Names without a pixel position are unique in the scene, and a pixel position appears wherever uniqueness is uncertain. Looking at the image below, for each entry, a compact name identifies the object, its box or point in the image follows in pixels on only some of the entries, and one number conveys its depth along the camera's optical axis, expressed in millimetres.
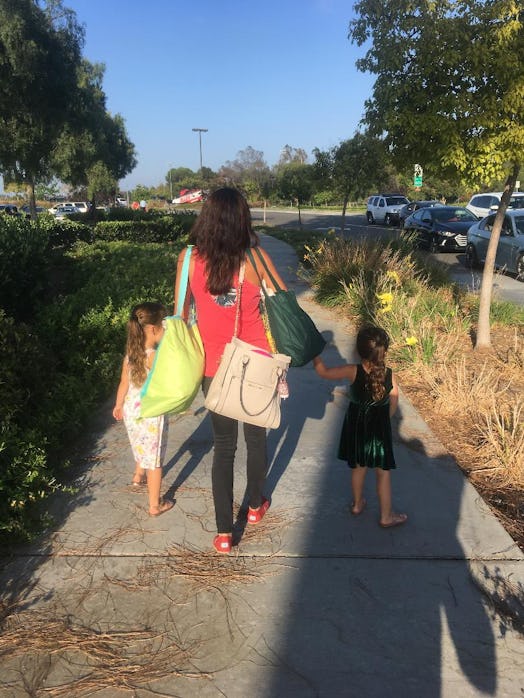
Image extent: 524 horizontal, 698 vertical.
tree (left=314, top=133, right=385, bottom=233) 18125
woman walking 2588
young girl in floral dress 3092
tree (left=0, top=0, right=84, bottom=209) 15828
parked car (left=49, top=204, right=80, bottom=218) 43781
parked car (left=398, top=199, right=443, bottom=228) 27000
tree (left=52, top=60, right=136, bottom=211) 19703
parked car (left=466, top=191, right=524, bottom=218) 21672
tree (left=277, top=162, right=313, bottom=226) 27234
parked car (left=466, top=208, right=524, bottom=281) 12398
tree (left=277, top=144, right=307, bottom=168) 86812
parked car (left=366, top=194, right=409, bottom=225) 29244
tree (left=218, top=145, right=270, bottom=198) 49619
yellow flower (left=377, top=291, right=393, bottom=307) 4504
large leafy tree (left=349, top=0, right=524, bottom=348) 4965
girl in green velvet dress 2895
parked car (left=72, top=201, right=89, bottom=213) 43675
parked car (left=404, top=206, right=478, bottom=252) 17453
